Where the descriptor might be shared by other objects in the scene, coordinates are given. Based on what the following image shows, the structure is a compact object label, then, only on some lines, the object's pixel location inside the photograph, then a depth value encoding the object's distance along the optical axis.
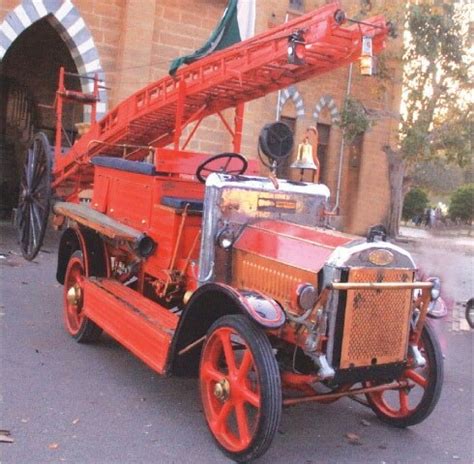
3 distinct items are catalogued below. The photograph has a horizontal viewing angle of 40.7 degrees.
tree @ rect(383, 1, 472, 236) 15.47
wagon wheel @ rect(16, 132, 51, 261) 7.63
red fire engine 3.57
